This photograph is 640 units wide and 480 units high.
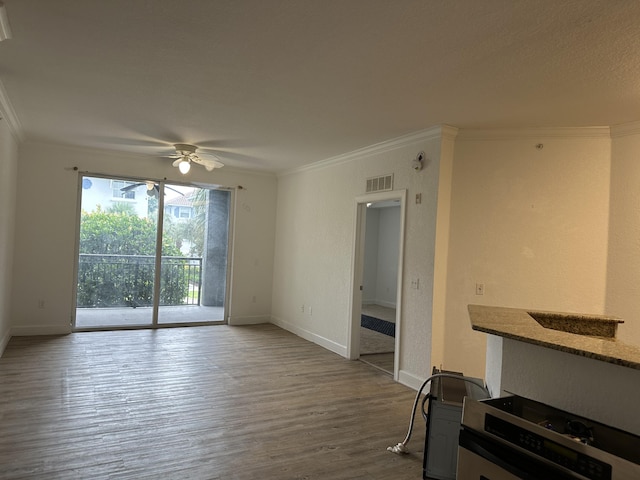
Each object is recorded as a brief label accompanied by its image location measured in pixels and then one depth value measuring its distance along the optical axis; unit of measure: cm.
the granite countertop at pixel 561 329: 141
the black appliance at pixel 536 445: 127
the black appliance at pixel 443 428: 234
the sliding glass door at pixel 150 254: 600
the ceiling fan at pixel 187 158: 509
